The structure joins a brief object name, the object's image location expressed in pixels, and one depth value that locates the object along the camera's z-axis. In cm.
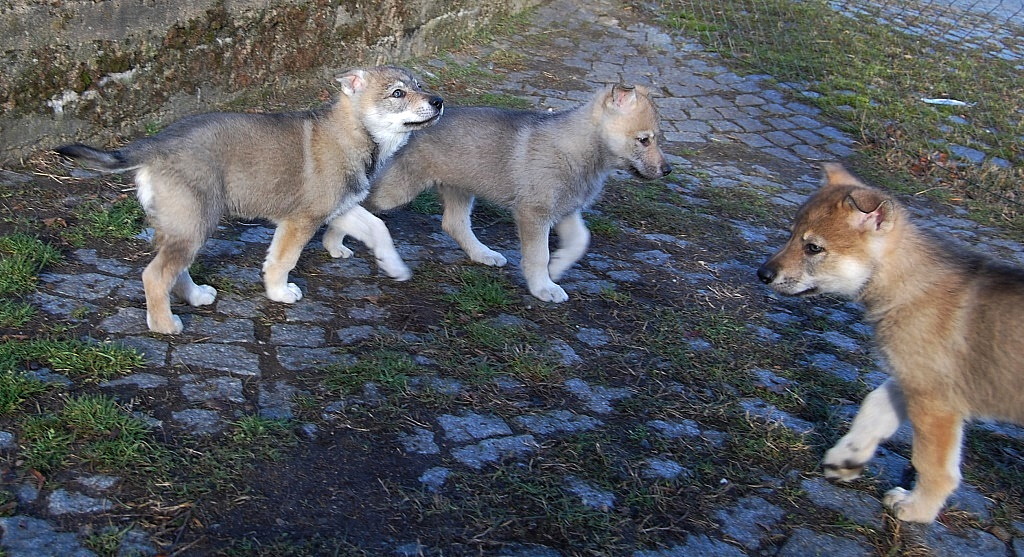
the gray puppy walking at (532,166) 516
